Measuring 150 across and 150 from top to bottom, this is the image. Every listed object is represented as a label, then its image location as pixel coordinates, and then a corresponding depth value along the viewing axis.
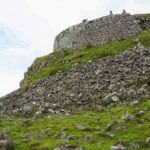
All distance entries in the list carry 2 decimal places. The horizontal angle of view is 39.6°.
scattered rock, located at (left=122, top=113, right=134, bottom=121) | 11.93
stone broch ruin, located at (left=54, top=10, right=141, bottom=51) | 25.36
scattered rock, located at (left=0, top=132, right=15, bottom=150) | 10.33
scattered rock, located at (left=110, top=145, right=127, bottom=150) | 9.52
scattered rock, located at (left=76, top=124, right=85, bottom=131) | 12.02
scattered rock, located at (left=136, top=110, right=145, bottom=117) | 12.25
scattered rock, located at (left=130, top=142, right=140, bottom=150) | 9.90
